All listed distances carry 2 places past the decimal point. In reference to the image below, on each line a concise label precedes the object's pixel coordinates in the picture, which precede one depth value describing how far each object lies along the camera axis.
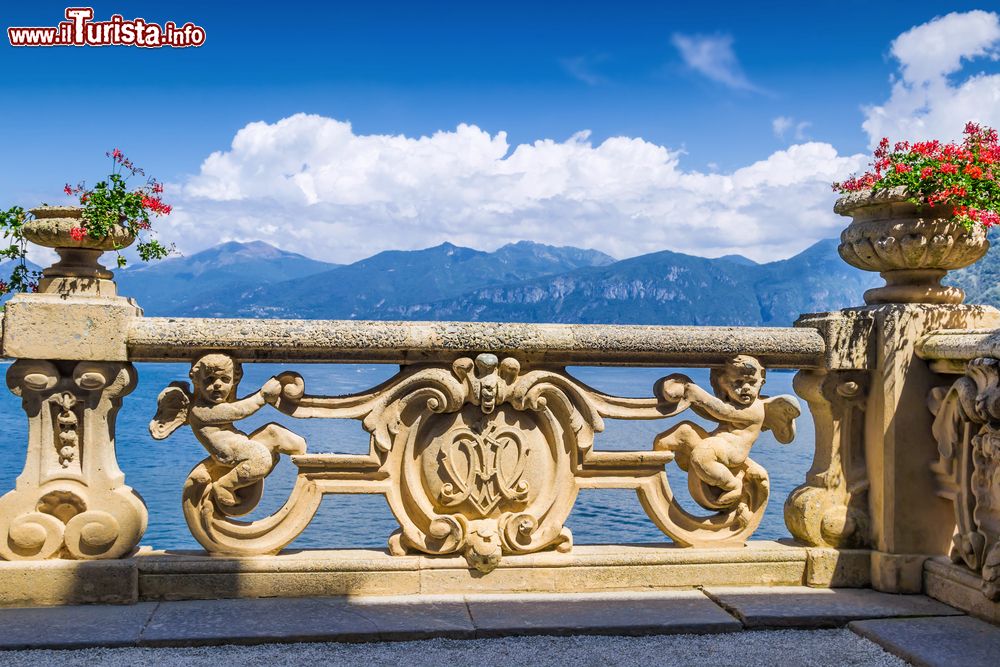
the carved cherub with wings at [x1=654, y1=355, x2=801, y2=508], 4.77
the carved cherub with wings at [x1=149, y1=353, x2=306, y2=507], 4.43
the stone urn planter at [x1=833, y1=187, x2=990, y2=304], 4.76
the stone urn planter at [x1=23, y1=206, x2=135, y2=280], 4.40
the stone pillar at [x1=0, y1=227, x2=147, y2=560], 4.31
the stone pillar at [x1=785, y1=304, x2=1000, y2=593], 4.84
